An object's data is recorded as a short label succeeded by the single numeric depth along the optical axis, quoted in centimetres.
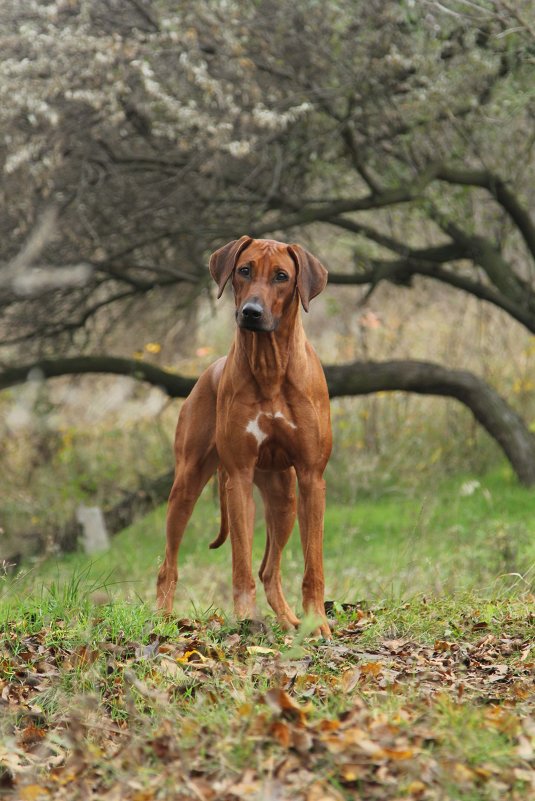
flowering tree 1891
